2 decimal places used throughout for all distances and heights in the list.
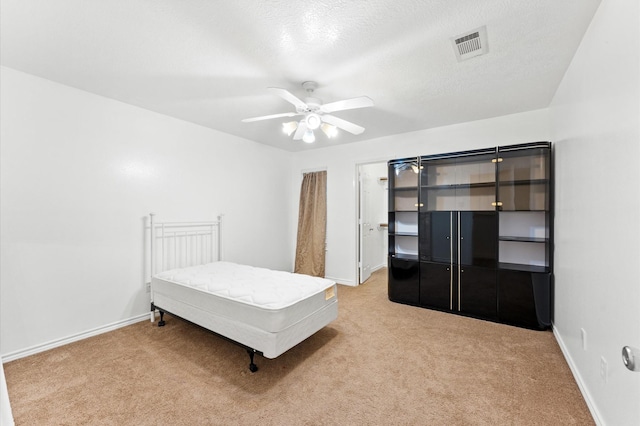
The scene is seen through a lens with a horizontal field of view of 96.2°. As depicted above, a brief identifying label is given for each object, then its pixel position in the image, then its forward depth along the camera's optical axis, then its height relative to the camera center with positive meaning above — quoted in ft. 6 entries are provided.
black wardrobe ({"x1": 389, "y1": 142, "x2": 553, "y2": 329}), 10.51 -0.73
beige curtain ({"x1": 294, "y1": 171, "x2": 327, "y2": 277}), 17.07 -0.59
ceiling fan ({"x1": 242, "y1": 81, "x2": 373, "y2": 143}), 7.73 +3.03
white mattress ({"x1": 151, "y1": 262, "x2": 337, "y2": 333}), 7.62 -2.38
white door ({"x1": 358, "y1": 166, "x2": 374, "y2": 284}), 16.49 -0.66
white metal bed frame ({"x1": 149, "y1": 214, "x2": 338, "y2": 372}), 7.61 -2.98
